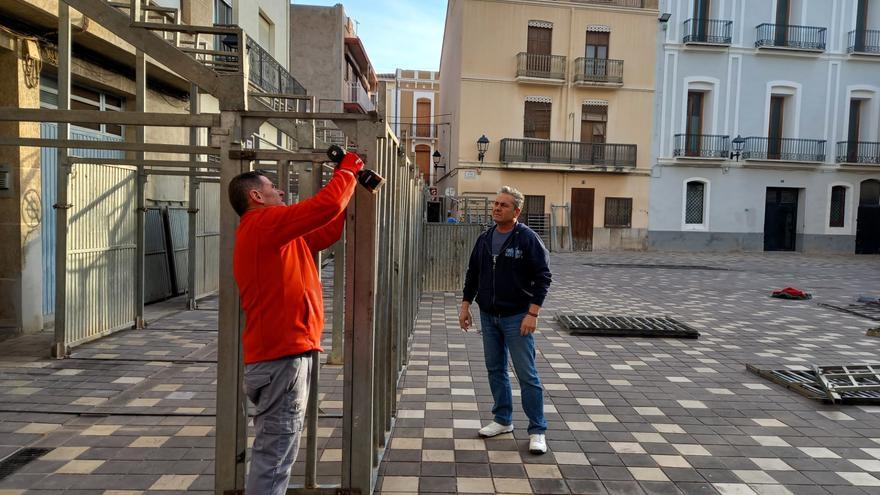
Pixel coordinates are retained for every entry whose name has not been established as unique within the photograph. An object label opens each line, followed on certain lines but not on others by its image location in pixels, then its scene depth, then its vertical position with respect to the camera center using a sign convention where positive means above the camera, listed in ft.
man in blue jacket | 13.07 -2.00
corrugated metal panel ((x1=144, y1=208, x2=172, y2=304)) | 31.01 -3.16
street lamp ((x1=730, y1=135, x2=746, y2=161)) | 86.35 +11.10
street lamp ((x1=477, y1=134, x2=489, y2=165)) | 79.03 +9.37
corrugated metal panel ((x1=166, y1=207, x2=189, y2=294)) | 33.35 -2.20
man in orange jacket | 8.52 -1.62
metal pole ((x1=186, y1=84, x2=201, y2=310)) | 29.43 -2.20
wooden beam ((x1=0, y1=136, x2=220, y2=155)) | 15.38 +1.57
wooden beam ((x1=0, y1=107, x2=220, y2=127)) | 10.46 +1.60
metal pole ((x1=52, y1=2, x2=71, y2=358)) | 19.83 -0.98
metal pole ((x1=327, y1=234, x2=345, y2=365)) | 20.07 -4.20
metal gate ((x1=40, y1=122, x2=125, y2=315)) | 23.75 -0.14
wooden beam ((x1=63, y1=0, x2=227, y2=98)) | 13.30 +4.44
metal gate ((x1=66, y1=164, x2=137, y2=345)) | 20.97 -1.93
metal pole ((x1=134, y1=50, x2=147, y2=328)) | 24.76 -1.83
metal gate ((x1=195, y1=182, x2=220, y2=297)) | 33.06 -1.92
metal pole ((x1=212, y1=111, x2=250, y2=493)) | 9.74 -2.68
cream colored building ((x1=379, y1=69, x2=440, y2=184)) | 147.13 +28.10
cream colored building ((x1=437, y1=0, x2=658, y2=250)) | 84.79 +16.01
